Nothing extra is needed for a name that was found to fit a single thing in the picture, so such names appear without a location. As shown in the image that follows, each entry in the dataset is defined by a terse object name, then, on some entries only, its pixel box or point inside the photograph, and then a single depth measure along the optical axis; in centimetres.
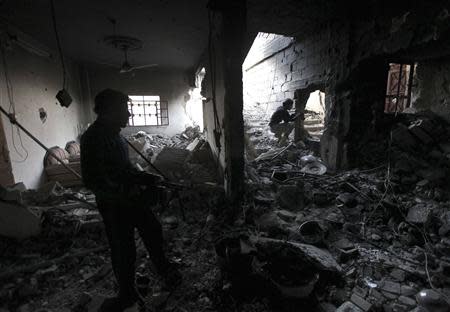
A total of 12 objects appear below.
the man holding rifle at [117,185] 162
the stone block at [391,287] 202
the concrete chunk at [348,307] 179
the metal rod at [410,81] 481
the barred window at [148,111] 941
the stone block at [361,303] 183
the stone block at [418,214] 273
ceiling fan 491
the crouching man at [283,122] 583
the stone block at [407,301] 190
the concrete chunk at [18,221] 266
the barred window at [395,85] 682
